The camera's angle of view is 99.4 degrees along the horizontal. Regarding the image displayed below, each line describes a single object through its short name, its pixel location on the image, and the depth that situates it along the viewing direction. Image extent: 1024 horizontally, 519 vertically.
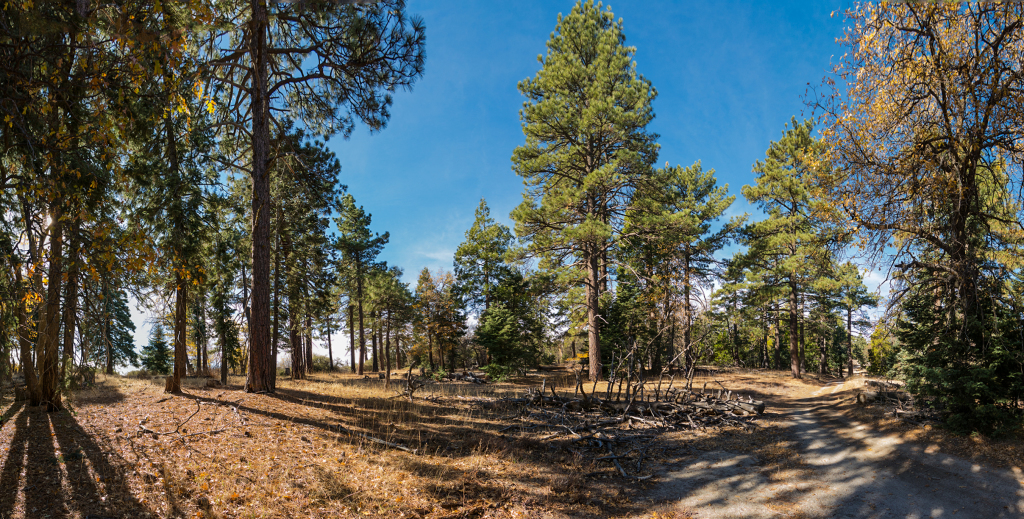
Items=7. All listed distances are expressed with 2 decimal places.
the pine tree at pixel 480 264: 32.53
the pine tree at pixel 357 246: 31.53
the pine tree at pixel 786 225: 23.33
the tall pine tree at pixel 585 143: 17.95
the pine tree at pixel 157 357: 34.72
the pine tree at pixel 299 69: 10.75
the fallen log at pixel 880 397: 12.06
